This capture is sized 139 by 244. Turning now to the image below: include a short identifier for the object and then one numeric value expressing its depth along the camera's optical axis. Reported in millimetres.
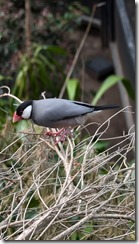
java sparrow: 3770
